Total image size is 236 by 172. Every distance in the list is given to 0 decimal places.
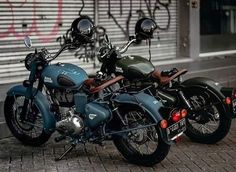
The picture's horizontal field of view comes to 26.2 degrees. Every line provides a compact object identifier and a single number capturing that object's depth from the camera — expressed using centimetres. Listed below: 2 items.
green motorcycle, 568
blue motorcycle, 524
